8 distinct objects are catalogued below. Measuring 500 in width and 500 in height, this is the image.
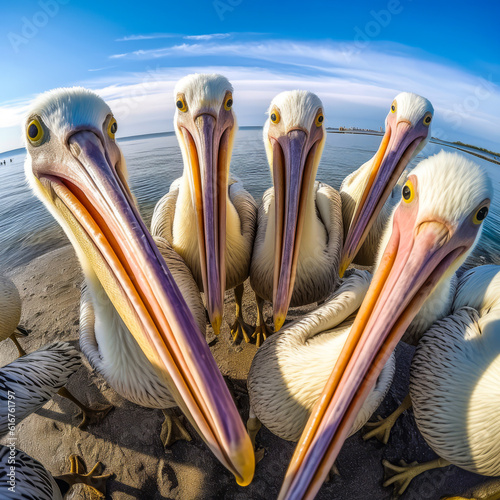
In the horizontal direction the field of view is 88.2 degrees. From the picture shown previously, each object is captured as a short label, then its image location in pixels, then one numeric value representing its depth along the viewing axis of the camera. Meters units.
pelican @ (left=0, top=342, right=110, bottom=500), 0.31
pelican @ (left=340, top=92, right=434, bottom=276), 0.56
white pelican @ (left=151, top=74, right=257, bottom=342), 0.42
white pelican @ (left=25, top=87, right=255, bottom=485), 0.24
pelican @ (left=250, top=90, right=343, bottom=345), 0.44
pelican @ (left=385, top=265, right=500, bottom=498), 0.31
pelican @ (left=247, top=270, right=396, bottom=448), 0.35
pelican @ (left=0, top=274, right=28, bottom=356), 0.57
